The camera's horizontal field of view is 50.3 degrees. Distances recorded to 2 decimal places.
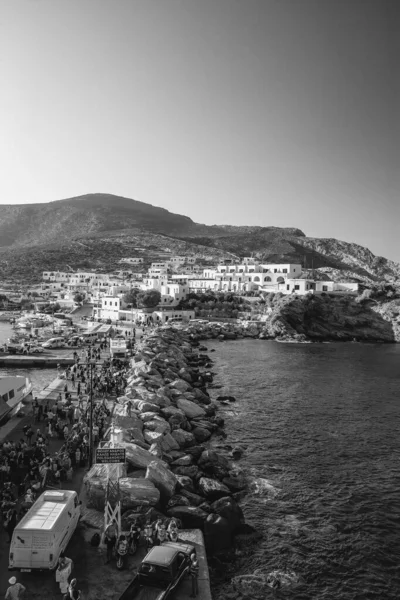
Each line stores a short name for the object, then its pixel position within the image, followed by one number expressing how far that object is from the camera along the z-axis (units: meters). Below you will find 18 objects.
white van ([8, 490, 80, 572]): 11.77
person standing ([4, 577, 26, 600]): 10.74
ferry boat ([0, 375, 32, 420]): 26.14
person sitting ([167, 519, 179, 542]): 13.98
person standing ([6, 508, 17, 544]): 14.15
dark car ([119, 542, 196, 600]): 11.20
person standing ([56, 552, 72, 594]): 11.26
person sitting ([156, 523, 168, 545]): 13.83
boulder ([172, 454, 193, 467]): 21.83
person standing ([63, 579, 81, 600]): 10.88
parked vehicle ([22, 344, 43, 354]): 52.53
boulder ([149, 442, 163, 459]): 21.34
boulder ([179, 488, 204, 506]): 18.23
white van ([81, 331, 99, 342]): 60.20
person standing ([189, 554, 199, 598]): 11.62
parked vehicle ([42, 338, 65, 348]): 55.98
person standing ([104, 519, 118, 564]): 13.06
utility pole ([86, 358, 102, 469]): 19.48
